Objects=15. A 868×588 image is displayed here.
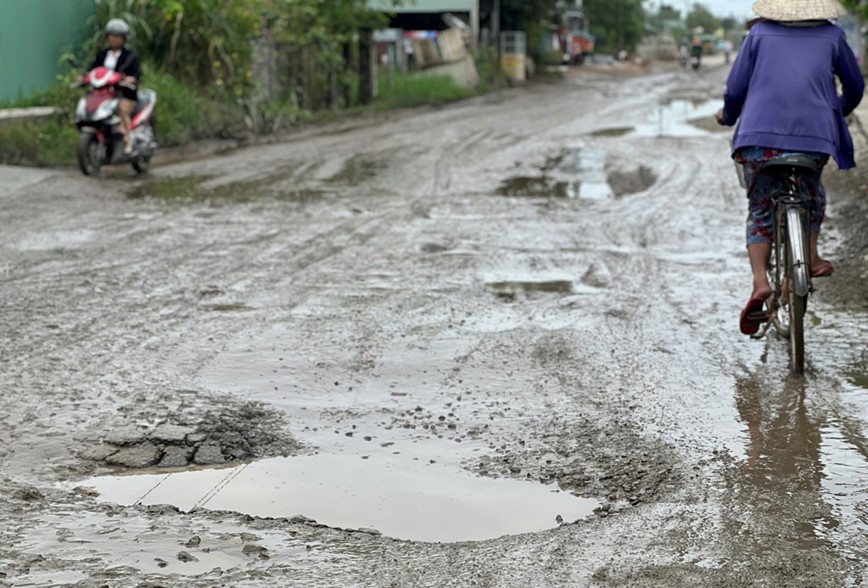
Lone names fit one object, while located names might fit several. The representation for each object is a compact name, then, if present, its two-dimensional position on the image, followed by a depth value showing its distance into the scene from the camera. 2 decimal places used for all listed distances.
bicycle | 5.79
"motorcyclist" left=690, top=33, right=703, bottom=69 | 58.06
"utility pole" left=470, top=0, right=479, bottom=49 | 41.25
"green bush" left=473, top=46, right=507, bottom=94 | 38.03
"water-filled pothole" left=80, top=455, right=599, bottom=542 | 4.05
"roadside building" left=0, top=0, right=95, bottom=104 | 16.39
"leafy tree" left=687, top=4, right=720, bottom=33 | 134.12
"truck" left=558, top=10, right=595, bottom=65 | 64.68
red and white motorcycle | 13.67
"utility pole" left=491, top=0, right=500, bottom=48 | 44.59
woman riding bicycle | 5.81
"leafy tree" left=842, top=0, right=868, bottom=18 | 11.62
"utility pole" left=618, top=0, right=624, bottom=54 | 77.55
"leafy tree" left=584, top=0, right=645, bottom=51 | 75.44
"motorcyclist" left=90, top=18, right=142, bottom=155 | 13.87
